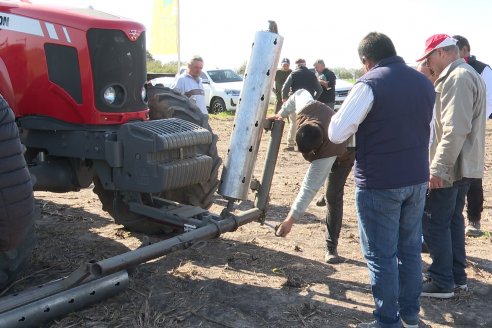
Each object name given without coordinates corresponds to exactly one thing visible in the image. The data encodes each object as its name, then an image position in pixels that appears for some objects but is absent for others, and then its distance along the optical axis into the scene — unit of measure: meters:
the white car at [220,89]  18.16
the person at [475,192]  5.64
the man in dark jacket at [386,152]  3.27
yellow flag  15.30
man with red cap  3.91
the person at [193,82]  7.53
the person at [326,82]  12.55
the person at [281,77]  12.01
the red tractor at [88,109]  4.11
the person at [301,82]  10.58
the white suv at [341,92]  18.06
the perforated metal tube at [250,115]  4.08
